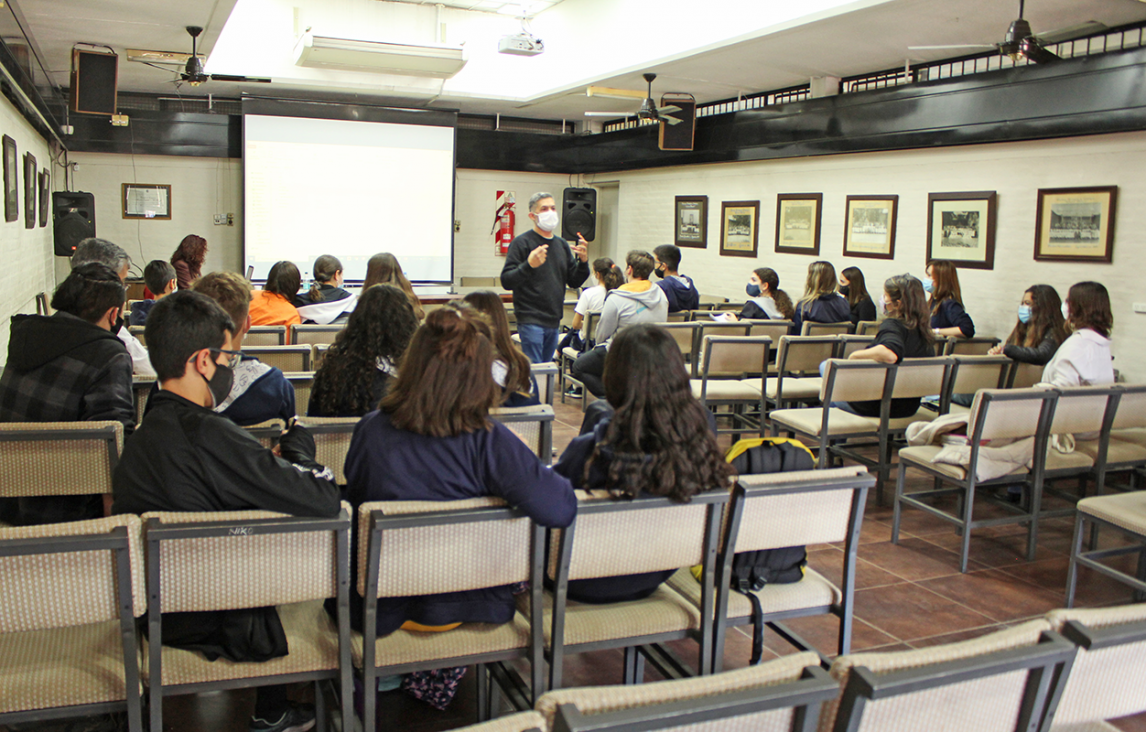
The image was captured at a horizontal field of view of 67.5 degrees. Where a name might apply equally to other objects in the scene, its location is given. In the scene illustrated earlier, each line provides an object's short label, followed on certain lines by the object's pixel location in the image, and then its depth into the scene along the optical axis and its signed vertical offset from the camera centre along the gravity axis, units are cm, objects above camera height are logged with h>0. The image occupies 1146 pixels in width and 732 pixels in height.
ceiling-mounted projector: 809 +221
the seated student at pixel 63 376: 269 -36
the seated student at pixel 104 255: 414 +5
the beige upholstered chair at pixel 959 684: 121 -58
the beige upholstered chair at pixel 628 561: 201 -67
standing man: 567 +2
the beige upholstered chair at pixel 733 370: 535 -53
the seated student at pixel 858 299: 713 -6
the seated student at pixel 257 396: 273 -41
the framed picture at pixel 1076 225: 605 +54
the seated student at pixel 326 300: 543 -17
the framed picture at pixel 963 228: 698 +56
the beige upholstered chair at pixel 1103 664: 141 -62
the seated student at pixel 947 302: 645 -5
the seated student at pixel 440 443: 196 -39
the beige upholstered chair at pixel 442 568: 182 -65
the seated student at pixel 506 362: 313 -31
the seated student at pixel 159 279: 483 -7
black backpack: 237 -74
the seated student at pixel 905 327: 473 -19
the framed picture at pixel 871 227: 796 +62
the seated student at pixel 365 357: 292 -29
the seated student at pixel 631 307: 584 -16
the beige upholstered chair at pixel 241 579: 170 -64
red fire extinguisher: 1271 +83
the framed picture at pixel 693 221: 1062 +81
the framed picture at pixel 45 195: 898 +73
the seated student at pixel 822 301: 650 -8
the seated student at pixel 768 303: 694 -12
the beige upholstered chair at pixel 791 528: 216 -62
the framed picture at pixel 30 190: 738 +64
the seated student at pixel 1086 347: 426 -23
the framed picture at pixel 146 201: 1077 +82
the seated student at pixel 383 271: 460 +2
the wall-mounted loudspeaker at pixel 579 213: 1154 +92
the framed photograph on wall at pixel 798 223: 888 +70
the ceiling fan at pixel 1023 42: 510 +152
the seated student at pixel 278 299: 509 -17
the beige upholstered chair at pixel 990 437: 359 -61
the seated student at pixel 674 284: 754 +1
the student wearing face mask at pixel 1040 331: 486 -19
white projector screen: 1015 +97
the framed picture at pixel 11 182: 595 +56
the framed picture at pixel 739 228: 977 +69
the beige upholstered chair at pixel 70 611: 158 -66
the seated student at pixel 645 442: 205 -39
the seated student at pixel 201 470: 180 -42
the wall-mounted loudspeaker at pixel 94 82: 736 +157
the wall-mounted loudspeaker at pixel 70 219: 911 +47
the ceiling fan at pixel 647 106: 850 +187
